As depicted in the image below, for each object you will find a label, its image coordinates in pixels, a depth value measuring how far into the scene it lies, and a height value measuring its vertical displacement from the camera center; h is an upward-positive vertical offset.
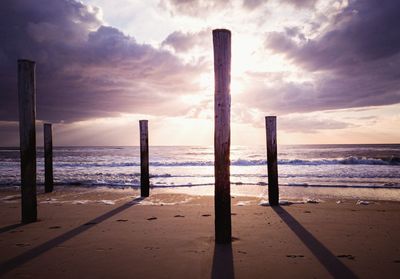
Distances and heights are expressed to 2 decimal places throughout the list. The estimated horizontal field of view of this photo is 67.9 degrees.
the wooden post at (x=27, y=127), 5.82 +0.44
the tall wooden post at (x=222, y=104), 4.35 +0.60
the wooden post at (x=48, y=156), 11.83 -0.30
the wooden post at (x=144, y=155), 10.22 -0.30
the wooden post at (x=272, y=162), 8.27 -0.52
